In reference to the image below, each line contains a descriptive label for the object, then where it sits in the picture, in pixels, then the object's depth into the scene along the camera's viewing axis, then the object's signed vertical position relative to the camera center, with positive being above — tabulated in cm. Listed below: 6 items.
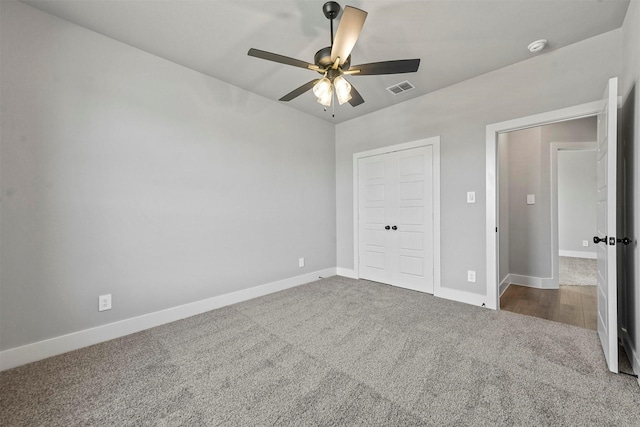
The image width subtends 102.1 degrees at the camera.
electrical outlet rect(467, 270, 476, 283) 293 -74
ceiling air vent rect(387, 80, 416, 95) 302 +150
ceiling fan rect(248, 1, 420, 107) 144 +98
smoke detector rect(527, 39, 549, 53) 226 +149
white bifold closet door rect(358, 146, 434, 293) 336 -9
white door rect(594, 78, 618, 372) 167 -12
